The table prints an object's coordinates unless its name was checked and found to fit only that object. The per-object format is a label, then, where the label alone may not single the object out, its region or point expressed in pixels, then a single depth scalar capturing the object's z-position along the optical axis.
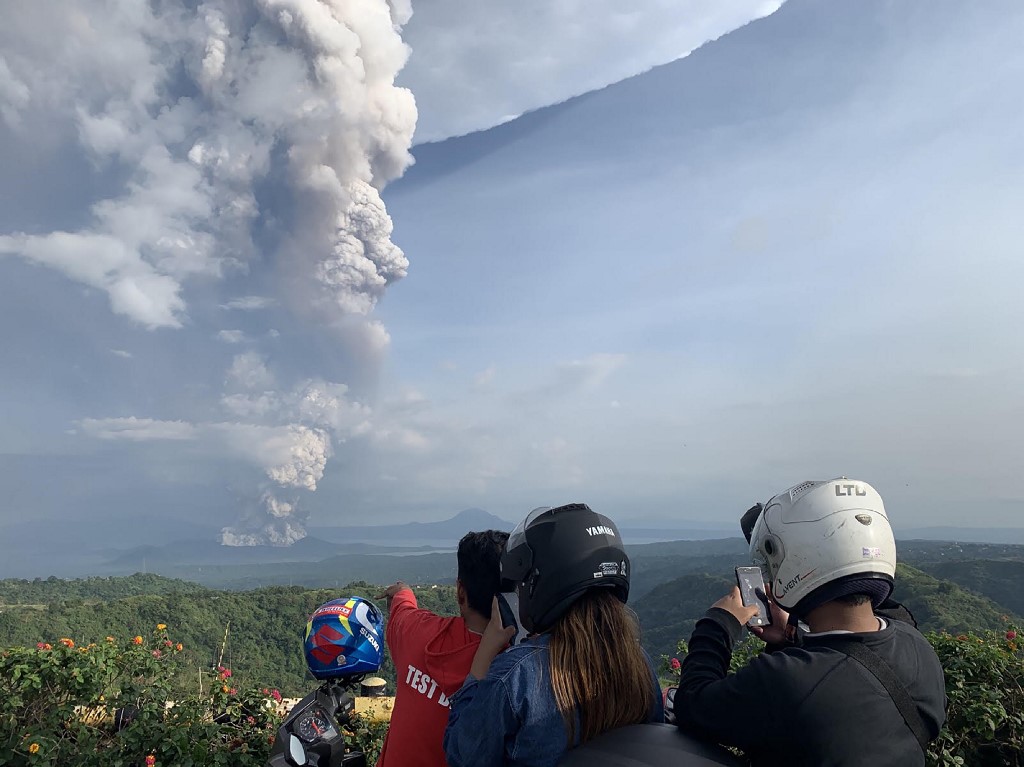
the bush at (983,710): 4.01
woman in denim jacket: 1.90
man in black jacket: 1.80
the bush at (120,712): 3.96
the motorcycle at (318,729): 2.80
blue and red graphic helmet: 2.97
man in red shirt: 2.49
